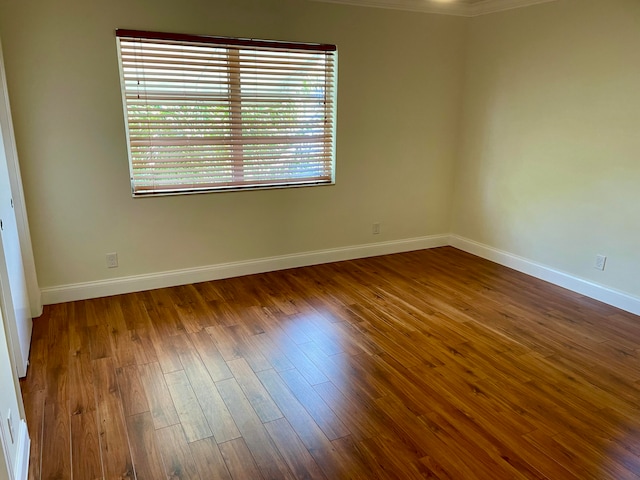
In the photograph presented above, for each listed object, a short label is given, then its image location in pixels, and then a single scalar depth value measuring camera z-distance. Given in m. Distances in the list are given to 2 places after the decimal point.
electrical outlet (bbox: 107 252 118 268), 3.55
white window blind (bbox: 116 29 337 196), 3.39
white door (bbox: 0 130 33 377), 2.29
